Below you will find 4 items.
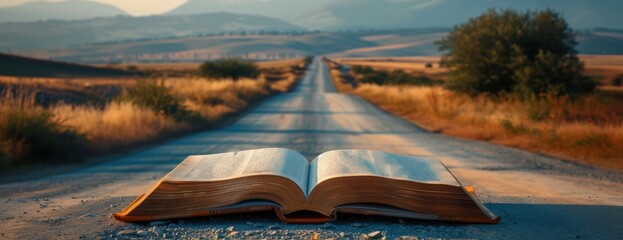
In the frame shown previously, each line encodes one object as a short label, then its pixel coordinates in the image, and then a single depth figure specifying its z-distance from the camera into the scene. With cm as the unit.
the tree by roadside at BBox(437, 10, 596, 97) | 2834
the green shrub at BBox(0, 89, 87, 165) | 1491
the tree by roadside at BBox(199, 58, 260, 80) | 6644
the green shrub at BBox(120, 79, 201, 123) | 2450
